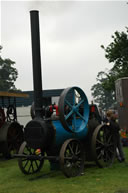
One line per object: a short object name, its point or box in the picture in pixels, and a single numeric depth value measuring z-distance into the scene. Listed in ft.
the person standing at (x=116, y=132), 27.81
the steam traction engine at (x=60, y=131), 23.03
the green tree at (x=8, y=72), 162.20
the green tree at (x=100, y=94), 328.54
